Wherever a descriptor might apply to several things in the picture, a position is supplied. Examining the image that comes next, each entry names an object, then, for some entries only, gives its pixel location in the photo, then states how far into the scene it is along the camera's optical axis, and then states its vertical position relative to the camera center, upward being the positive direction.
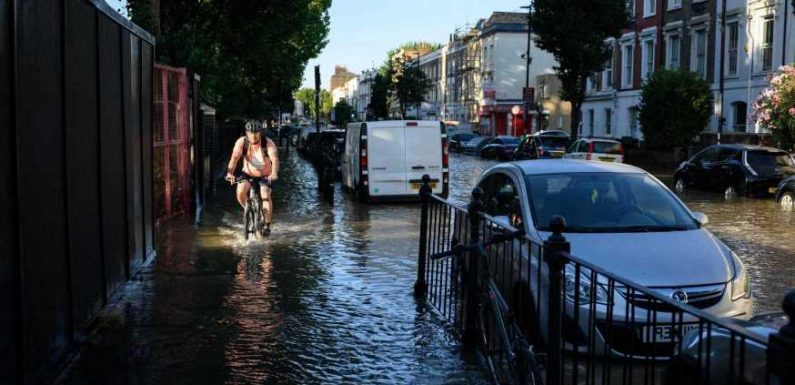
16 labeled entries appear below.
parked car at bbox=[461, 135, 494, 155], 53.93 -0.80
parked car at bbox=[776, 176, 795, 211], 19.38 -1.34
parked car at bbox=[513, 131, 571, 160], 36.31 -0.58
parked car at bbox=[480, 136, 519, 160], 46.62 -0.86
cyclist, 12.91 -0.43
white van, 19.08 -0.57
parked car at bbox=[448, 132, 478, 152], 60.03 -0.54
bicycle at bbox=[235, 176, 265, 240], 12.98 -1.22
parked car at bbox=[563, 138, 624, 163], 27.96 -0.56
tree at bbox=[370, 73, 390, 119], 95.75 +3.82
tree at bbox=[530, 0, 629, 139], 41.22 +4.97
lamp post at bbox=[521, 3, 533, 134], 47.56 +3.62
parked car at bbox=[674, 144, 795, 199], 22.12 -0.94
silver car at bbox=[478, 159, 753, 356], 6.07 -0.81
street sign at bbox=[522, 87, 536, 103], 51.94 +2.28
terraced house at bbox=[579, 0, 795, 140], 35.19 +3.76
